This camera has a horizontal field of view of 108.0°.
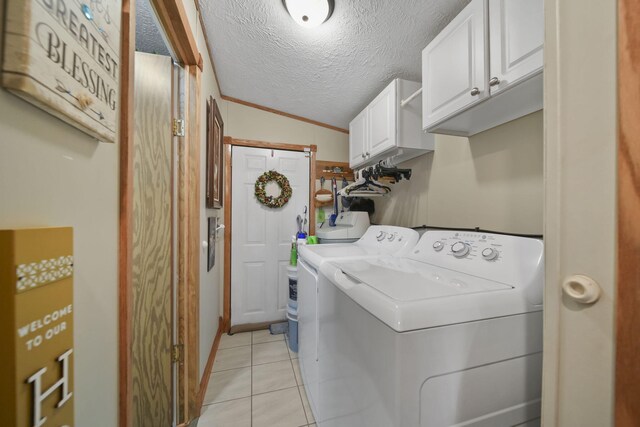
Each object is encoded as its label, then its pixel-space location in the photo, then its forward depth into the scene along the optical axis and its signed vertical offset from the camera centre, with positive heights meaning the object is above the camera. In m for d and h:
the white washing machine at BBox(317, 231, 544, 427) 0.63 -0.39
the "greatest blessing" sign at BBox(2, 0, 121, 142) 0.30 +0.24
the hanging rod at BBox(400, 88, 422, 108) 1.59 +0.81
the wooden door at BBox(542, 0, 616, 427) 0.38 +0.01
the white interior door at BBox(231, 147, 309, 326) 2.54 -0.23
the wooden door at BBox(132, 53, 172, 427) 1.14 -0.15
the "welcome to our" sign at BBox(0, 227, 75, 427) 0.28 -0.16
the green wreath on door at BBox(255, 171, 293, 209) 2.58 +0.27
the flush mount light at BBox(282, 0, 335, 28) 1.27 +1.14
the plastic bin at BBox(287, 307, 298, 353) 2.08 -1.05
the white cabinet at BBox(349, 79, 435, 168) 1.71 +0.68
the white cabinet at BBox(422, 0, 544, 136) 0.86 +0.64
